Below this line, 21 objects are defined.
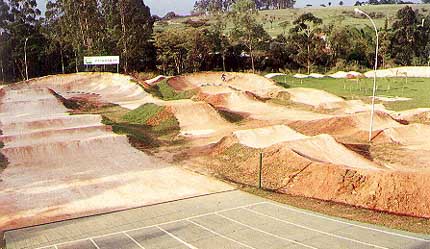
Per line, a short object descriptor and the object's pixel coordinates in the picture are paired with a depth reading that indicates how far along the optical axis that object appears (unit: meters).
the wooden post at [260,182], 17.92
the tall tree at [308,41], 74.19
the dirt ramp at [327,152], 20.94
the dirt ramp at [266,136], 24.61
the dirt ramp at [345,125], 28.17
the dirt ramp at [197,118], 31.42
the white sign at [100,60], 59.53
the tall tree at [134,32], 68.06
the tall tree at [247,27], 71.25
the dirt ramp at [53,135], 26.67
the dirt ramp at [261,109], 34.16
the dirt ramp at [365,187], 15.60
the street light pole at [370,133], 25.63
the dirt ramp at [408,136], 25.04
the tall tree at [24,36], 69.31
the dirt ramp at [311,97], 41.03
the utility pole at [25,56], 65.56
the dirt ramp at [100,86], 47.84
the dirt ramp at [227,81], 53.16
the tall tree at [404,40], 75.00
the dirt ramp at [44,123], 30.62
